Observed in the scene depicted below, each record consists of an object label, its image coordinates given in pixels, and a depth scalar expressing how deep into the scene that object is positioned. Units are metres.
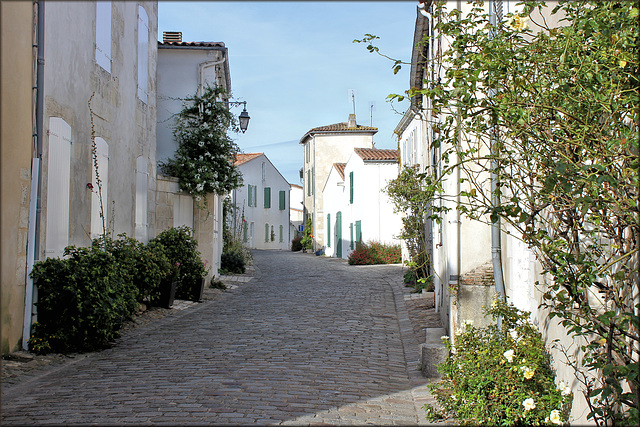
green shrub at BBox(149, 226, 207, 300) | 12.84
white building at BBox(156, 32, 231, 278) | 15.66
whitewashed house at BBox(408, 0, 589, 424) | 5.05
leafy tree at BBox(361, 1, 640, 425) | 3.61
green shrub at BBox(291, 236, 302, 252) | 45.33
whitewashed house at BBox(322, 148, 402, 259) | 26.48
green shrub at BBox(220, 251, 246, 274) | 20.56
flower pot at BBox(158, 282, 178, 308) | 11.89
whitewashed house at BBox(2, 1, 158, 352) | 7.51
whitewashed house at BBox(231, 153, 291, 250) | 43.66
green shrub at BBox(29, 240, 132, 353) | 7.54
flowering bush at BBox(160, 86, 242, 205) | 14.93
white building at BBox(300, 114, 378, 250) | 39.78
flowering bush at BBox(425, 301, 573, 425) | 4.67
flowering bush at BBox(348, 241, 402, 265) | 24.88
